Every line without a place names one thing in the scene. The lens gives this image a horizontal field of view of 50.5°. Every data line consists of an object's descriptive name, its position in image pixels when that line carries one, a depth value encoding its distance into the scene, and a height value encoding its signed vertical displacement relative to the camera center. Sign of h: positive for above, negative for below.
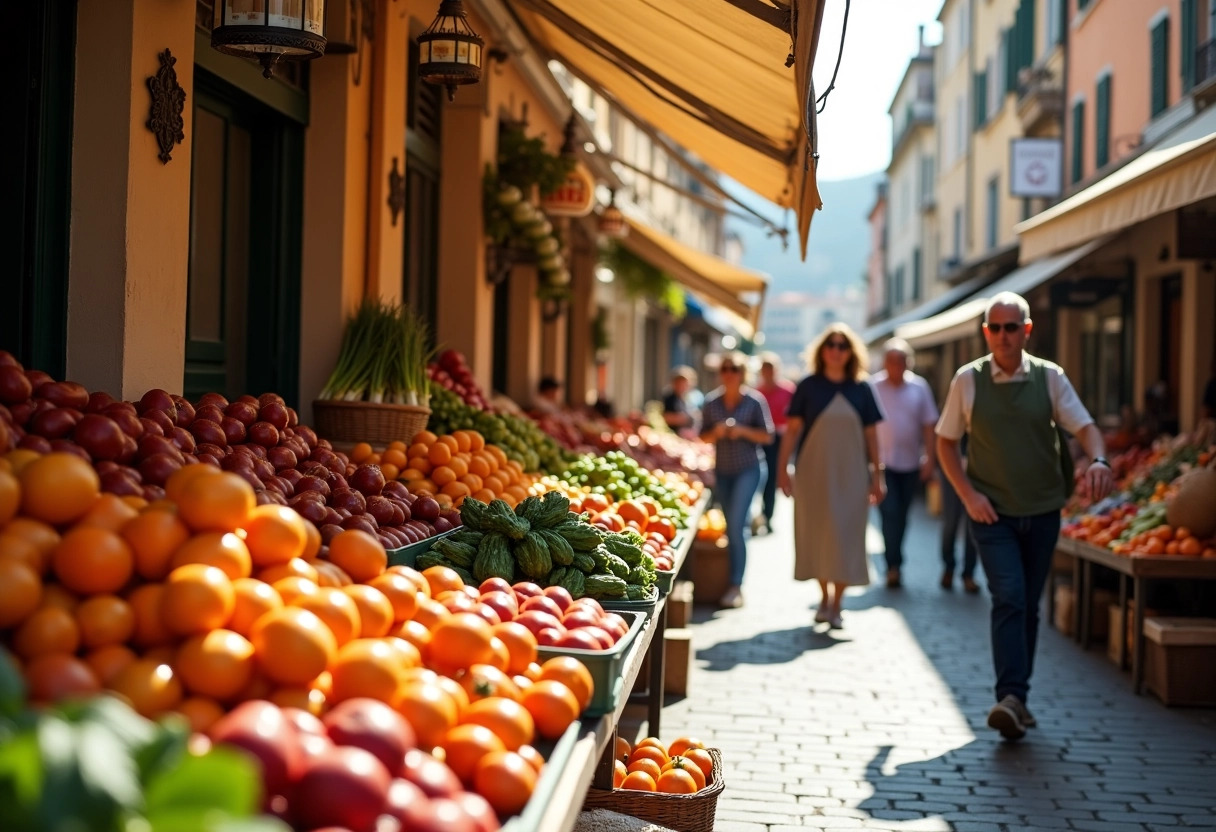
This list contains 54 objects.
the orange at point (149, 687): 2.24 -0.47
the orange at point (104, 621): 2.39 -0.38
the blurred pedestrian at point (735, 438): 10.49 -0.03
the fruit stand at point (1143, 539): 7.34 -0.61
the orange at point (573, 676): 2.93 -0.56
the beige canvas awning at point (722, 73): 5.75 +1.97
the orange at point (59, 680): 2.18 -0.44
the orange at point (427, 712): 2.44 -0.54
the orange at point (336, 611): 2.59 -0.38
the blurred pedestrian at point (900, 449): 11.27 -0.10
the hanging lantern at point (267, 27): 4.80 +1.48
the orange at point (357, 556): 3.13 -0.32
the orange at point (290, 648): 2.36 -0.41
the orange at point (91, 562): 2.50 -0.28
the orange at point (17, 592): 2.34 -0.32
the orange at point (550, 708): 2.79 -0.61
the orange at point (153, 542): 2.61 -0.25
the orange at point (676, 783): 4.27 -1.16
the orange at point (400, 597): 3.00 -0.40
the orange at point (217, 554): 2.61 -0.27
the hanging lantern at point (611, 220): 14.09 +2.31
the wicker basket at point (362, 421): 6.50 +0.02
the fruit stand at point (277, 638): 2.00 -0.44
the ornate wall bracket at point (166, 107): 4.93 +1.22
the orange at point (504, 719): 2.57 -0.59
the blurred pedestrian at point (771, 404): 15.56 +0.39
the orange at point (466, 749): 2.43 -0.61
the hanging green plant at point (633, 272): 17.92 +2.23
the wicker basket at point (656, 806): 4.09 -1.19
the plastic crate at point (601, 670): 3.07 -0.57
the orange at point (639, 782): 4.27 -1.16
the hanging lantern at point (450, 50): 6.60 +1.94
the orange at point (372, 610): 2.78 -0.40
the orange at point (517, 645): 3.03 -0.51
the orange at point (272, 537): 2.80 -0.25
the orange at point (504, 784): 2.35 -0.65
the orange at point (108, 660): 2.32 -0.44
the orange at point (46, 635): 2.32 -0.39
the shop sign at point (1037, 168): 21.19 +4.50
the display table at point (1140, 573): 7.30 -0.74
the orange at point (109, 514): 2.64 -0.20
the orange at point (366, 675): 2.44 -0.48
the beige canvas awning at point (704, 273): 17.09 +2.19
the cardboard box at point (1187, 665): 6.91 -1.19
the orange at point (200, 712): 2.25 -0.51
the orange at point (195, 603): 2.40 -0.34
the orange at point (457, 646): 2.87 -0.49
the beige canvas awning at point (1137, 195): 7.16 +1.59
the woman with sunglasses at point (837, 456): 8.98 -0.15
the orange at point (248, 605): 2.47 -0.35
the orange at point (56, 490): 2.64 -0.15
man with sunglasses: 6.24 -0.18
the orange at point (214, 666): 2.30 -0.44
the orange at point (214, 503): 2.71 -0.17
